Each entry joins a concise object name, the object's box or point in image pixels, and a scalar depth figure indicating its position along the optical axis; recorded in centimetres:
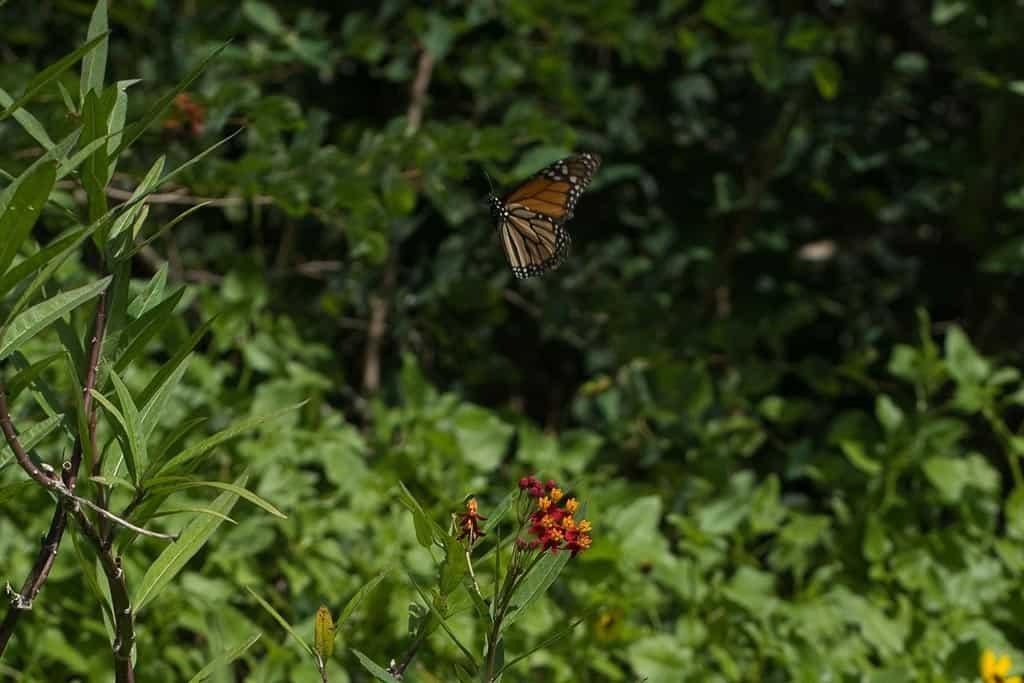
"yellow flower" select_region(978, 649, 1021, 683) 418
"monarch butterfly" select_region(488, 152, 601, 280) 415
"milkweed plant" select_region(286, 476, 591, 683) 221
